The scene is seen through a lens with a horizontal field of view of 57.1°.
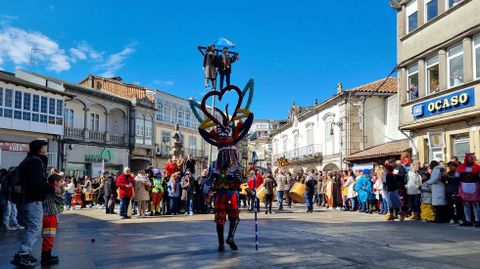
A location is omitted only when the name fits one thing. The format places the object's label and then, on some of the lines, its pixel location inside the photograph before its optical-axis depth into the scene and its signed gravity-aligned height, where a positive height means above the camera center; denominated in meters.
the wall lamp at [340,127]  34.40 +2.89
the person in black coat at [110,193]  18.03 -1.07
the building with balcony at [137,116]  41.53 +4.97
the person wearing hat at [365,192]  17.30 -0.95
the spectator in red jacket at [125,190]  15.20 -0.79
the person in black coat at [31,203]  6.50 -0.54
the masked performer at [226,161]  7.65 +0.12
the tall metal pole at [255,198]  7.41 -0.55
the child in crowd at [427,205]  13.23 -1.12
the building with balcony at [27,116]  28.03 +3.44
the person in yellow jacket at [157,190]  16.64 -0.87
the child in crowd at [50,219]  6.63 -0.80
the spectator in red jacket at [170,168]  17.45 -0.03
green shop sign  36.19 +0.90
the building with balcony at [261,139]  62.74 +5.02
